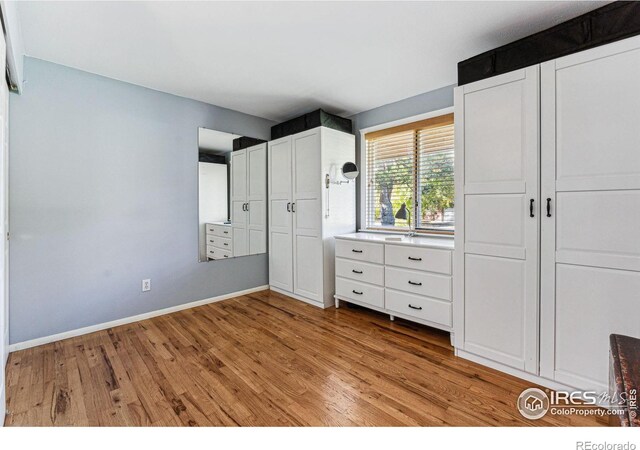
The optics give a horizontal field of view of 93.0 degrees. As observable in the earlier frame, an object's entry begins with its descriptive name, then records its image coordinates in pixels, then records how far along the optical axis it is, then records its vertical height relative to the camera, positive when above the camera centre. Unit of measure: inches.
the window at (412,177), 124.4 +19.3
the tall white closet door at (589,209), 63.9 +2.2
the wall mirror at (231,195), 138.5 +12.5
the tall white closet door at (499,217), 76.2 +0.7
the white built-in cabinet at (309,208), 135.1 +5.9
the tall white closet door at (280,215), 149.1 +2.8
